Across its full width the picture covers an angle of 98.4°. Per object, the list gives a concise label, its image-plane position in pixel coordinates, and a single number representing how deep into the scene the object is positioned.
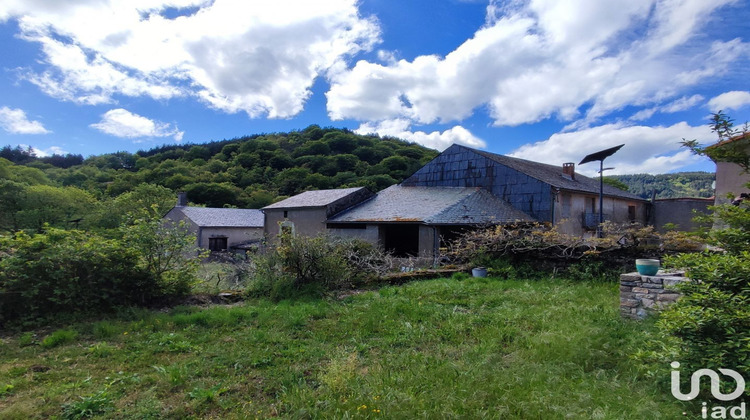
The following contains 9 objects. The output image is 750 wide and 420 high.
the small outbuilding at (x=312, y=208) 19.44
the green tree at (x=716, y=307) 2.95
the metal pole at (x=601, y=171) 14.92
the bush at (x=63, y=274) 5.58
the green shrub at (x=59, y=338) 4.73
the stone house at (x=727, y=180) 9.62
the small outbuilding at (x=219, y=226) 27.41
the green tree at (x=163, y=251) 6.82
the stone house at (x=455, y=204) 15.49
